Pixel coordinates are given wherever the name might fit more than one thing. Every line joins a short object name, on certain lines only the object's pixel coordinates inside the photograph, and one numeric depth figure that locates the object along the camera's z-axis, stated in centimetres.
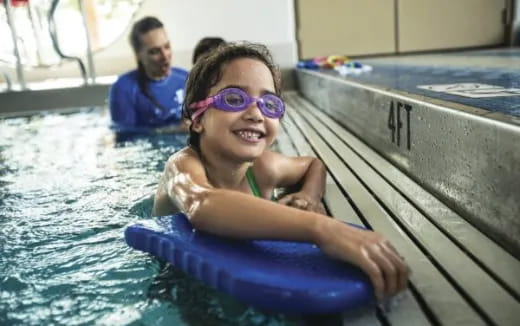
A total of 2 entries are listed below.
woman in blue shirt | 398
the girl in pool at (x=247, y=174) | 100
